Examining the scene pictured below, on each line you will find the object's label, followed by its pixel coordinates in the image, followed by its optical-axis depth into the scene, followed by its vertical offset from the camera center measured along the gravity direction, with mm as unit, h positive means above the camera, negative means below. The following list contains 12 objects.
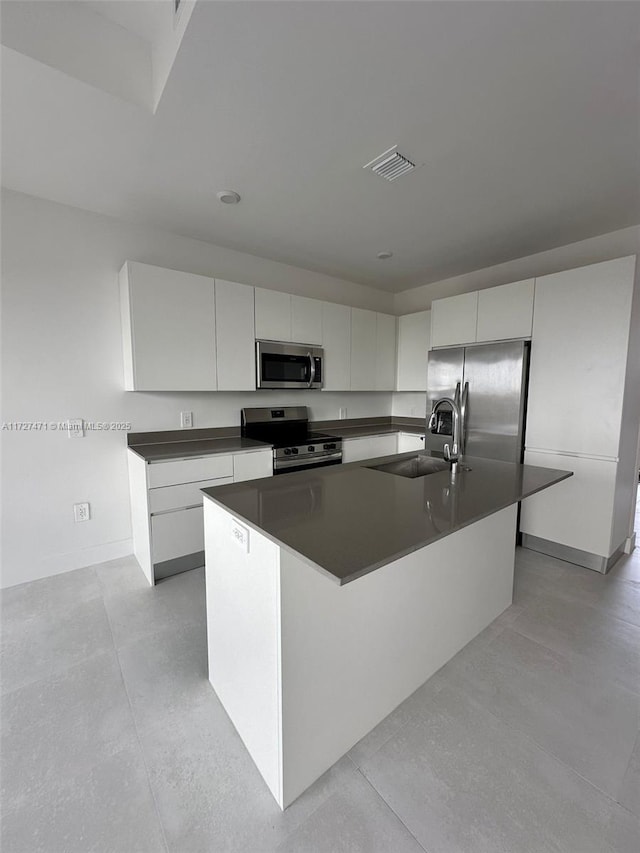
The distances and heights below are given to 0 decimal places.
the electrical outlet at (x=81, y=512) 2641 -898
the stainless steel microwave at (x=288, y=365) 3150 +266
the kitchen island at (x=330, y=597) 1086 -761
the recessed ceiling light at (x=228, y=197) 2268 +1281
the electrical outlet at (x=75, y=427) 2576 -258
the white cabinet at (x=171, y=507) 2404 -799
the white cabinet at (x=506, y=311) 2917 +719
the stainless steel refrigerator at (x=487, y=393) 2961 +18
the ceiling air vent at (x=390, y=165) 1882 +1268
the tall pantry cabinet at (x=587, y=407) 2490 -84
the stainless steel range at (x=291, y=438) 3062 -438
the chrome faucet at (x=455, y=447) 1822 -272
